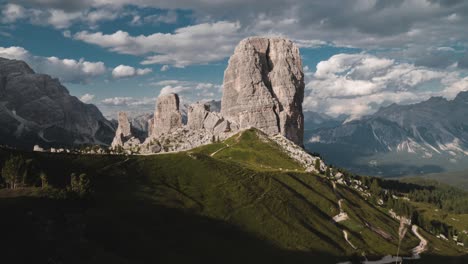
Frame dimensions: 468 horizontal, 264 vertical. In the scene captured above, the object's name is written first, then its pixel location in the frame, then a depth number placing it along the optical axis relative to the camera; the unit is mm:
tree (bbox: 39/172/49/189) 123675
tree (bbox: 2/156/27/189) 124512
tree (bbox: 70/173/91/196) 123812
